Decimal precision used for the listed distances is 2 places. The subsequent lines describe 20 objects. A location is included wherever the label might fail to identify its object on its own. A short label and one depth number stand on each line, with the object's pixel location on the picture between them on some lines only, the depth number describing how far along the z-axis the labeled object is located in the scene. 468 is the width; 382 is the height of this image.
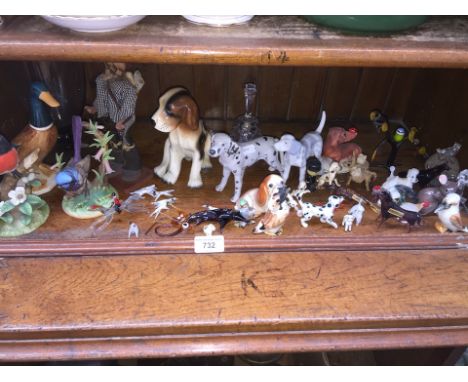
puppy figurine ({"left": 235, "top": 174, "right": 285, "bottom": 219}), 0.77
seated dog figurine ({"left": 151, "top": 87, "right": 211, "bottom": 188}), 0.82
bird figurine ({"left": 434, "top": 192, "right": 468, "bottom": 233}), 0.80
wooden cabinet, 0.62
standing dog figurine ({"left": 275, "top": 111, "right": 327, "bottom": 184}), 0.85
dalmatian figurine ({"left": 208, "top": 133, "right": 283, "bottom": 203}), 0.82
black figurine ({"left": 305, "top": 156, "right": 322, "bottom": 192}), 0.85
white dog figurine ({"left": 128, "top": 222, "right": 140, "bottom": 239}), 0.80
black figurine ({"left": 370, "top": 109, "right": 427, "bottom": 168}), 0.91
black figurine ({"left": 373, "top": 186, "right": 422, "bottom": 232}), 0.81
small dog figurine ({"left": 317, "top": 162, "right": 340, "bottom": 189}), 0.89
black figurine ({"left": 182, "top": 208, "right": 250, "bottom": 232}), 0.82
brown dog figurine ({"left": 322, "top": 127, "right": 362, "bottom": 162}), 0.88
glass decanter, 0.89
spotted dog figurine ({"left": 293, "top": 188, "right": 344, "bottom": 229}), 0.83
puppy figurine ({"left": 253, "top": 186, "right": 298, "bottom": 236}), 0.77
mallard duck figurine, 0.79
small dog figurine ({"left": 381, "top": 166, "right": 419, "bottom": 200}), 0.87
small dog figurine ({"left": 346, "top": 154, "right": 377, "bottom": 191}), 0.92
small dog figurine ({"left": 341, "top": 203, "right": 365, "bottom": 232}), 0.83
